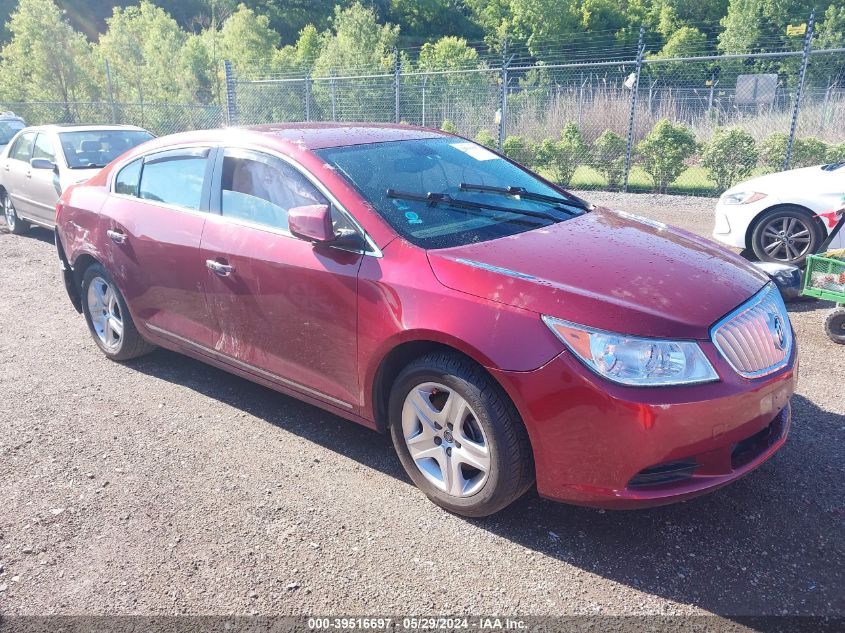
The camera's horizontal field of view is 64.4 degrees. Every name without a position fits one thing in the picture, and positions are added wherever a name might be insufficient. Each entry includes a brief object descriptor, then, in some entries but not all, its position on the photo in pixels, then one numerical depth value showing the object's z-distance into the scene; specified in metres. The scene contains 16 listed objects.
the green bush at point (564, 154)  14.24
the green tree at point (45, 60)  24.66
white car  6.56
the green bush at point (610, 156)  13.71
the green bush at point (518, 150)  14.88
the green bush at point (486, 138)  15.97
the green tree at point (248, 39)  39.47
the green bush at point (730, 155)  12.64
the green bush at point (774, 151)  12.55
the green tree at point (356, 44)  25.77
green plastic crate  4.99
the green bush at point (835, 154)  12.41
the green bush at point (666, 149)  13.19
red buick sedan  2.56
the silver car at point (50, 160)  8.72
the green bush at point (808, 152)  12.43
